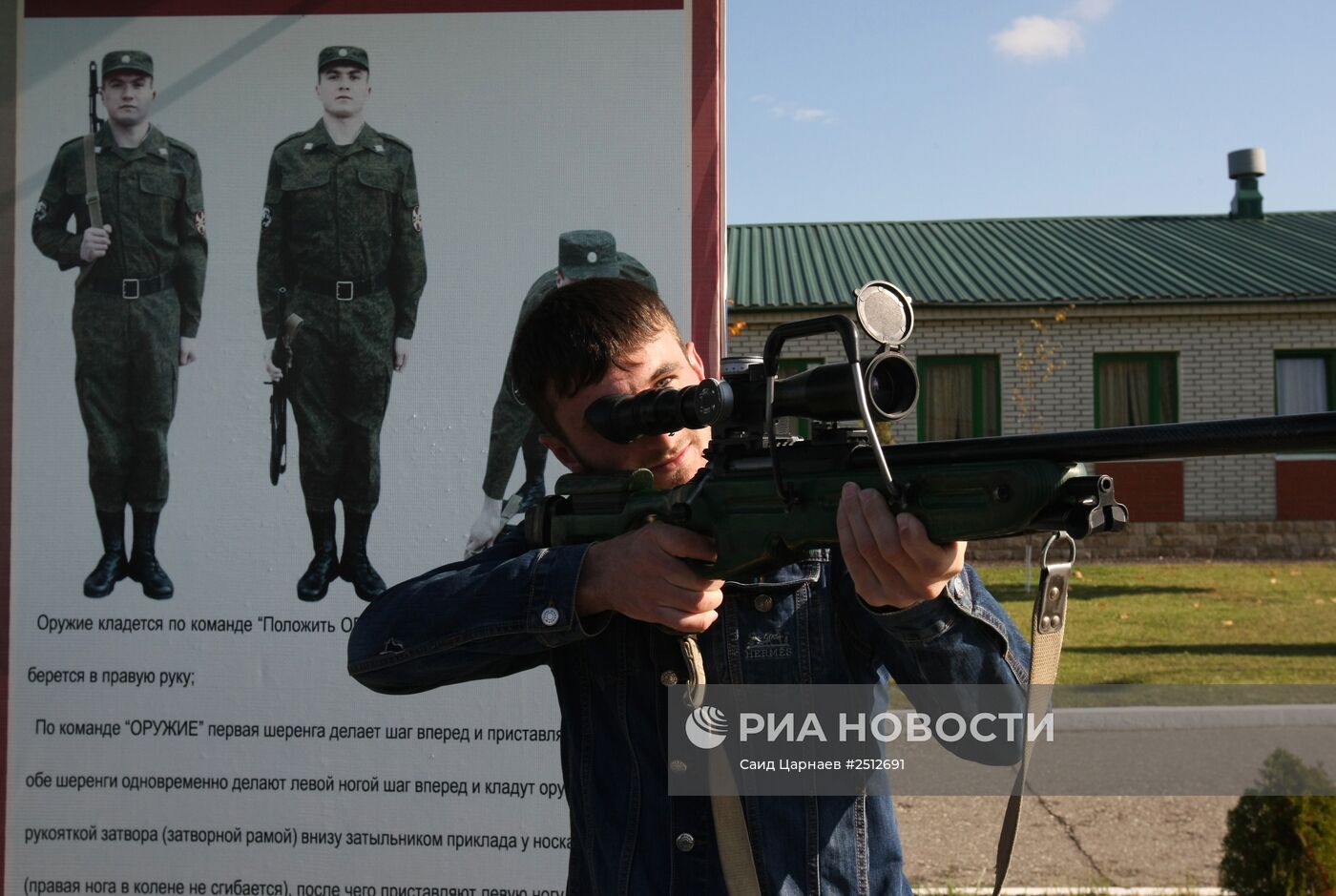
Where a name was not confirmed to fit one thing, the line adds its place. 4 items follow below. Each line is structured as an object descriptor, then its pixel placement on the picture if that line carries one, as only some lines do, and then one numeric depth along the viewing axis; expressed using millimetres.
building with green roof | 18266
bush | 4438
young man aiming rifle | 1908
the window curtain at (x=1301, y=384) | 19109
